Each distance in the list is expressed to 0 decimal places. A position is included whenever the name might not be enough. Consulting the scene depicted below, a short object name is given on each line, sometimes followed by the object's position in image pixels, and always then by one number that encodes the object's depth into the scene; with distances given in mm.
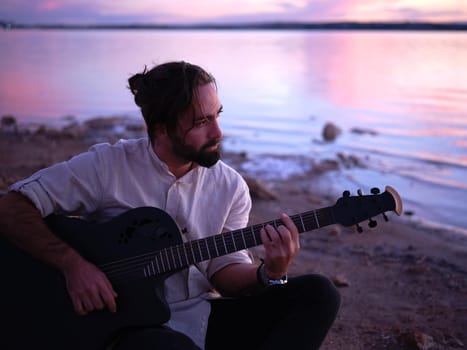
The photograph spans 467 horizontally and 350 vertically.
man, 2488
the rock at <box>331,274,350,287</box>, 4539
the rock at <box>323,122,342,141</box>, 11852
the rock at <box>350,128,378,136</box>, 12453
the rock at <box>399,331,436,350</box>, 3496
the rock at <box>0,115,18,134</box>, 11640
